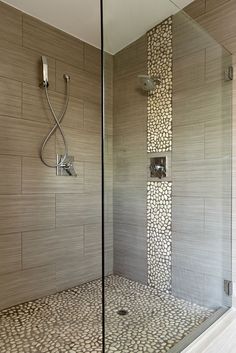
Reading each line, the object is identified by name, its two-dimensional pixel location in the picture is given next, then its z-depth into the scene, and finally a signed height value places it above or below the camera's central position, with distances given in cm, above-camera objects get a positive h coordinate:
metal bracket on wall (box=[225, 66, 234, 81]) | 185 +69
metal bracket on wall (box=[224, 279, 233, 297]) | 183 -77
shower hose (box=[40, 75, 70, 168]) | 209 +36
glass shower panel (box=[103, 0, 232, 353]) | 179 +3
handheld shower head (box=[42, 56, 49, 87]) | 201 +77
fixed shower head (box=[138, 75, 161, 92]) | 199 +68
